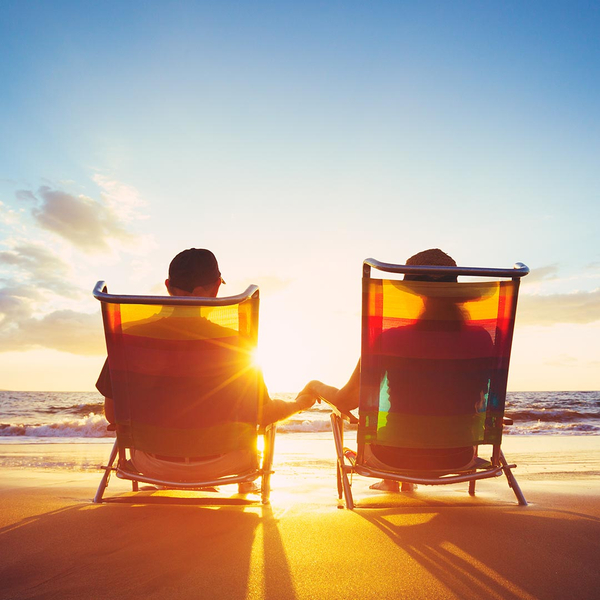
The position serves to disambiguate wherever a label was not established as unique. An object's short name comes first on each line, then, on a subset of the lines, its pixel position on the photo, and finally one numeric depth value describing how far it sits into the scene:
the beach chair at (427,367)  2.85
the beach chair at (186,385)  2.81
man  2.82
